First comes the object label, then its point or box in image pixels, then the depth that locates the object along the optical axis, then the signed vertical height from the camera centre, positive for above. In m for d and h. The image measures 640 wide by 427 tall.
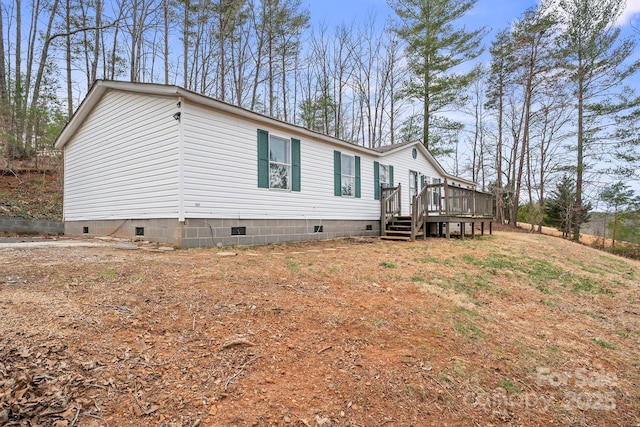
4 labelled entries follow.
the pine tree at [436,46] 17.98 +9.85
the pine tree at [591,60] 16.77 +8.51
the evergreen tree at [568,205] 18.69 +0.67
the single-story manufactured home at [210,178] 6.64 +1.01
